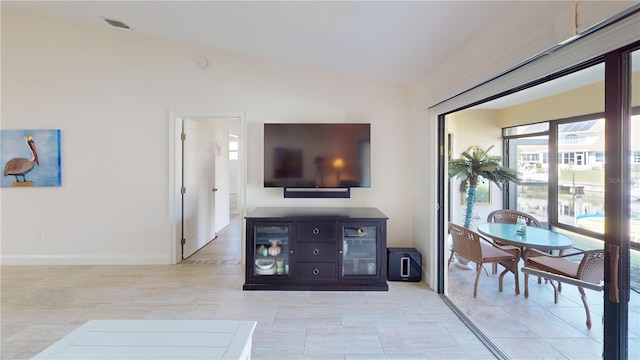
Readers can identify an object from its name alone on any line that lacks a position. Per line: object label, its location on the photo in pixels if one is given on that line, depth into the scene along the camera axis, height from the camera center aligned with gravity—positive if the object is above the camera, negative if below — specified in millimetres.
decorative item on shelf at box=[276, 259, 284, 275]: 3002 -985
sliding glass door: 1201 -95
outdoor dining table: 2512 -600
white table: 1271 -826
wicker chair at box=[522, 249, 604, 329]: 1869 -763
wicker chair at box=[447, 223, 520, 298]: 2799 -800
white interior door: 3842 -115
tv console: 2951 -856
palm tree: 3559 +98
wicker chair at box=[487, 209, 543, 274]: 3277 -510
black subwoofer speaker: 3146 -1032
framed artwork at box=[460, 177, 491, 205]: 4734 -275
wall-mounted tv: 3248 +281
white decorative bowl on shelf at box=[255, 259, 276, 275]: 2977 -984
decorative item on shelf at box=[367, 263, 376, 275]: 2980 -999
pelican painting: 3564 +264
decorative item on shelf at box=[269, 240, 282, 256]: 3023 -784
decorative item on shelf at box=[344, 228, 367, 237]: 3037 -606
